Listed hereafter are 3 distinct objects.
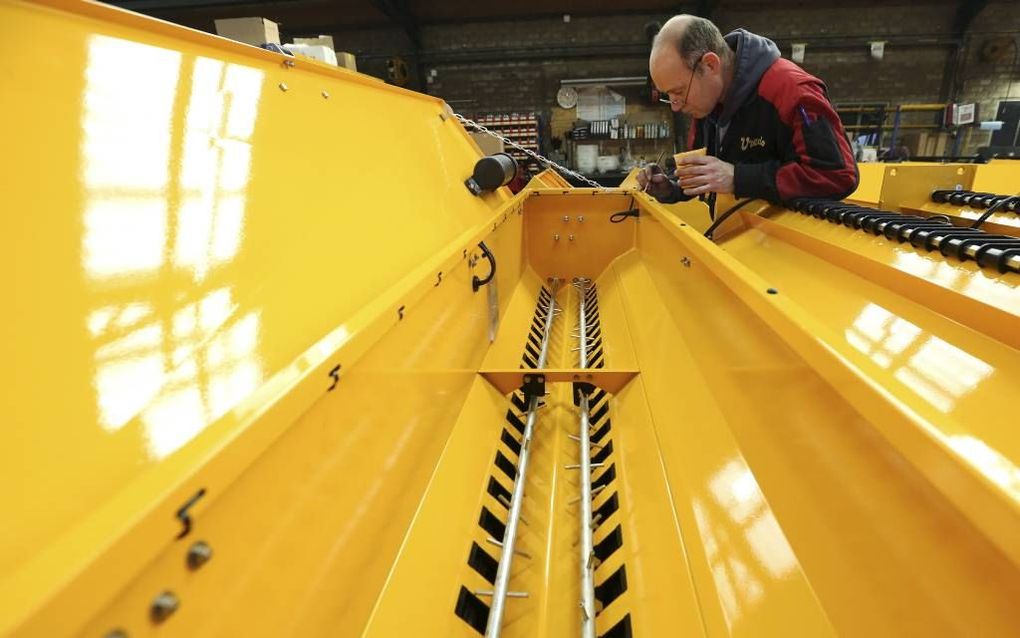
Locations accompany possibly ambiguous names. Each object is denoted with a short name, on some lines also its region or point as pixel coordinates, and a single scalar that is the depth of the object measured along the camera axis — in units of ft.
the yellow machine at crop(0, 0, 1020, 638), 1.30
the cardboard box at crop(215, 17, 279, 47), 7.02
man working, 5.26
